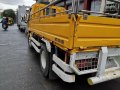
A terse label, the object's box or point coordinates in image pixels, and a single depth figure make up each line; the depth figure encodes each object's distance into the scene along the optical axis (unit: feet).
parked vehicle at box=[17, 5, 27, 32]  42.94
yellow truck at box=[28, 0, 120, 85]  5.83
